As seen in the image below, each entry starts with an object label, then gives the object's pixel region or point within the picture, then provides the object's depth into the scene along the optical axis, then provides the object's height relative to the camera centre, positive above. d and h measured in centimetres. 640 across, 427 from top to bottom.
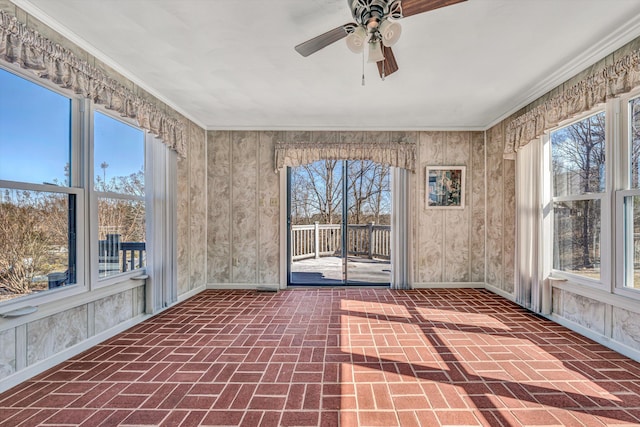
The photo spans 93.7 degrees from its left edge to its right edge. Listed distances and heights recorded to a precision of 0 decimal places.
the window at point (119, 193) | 282 +22
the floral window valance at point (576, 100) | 230 +106
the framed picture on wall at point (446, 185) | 479 +46
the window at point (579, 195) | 281 +19
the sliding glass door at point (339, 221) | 537 -14
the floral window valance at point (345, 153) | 470 +97
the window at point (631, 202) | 244 +9
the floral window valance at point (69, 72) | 188 +109
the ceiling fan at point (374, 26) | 172 +119
